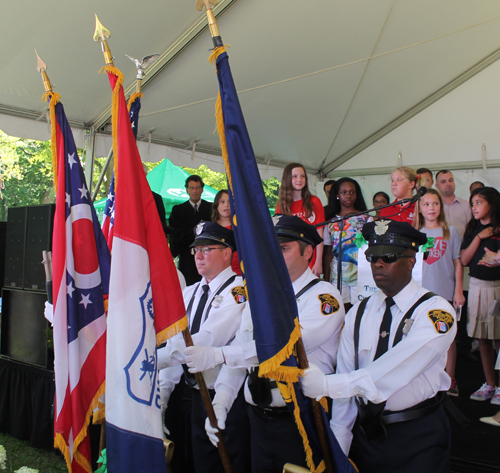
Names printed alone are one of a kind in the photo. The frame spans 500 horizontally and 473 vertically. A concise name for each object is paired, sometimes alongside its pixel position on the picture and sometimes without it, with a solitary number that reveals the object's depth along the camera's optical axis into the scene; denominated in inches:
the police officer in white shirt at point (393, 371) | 66.6
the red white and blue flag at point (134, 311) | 66.2
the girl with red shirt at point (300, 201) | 156.8
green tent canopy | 325.1
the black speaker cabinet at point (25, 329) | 136.2
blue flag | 59.8
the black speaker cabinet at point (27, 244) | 135.9
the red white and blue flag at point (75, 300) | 77.2
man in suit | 193.6
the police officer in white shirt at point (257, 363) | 78.5
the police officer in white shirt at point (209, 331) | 91.3
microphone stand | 88.2
